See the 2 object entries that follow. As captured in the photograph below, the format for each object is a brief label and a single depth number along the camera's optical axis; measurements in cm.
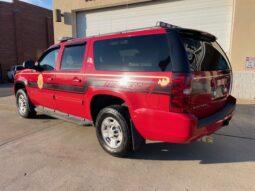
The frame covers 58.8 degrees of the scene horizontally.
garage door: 792
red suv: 286
